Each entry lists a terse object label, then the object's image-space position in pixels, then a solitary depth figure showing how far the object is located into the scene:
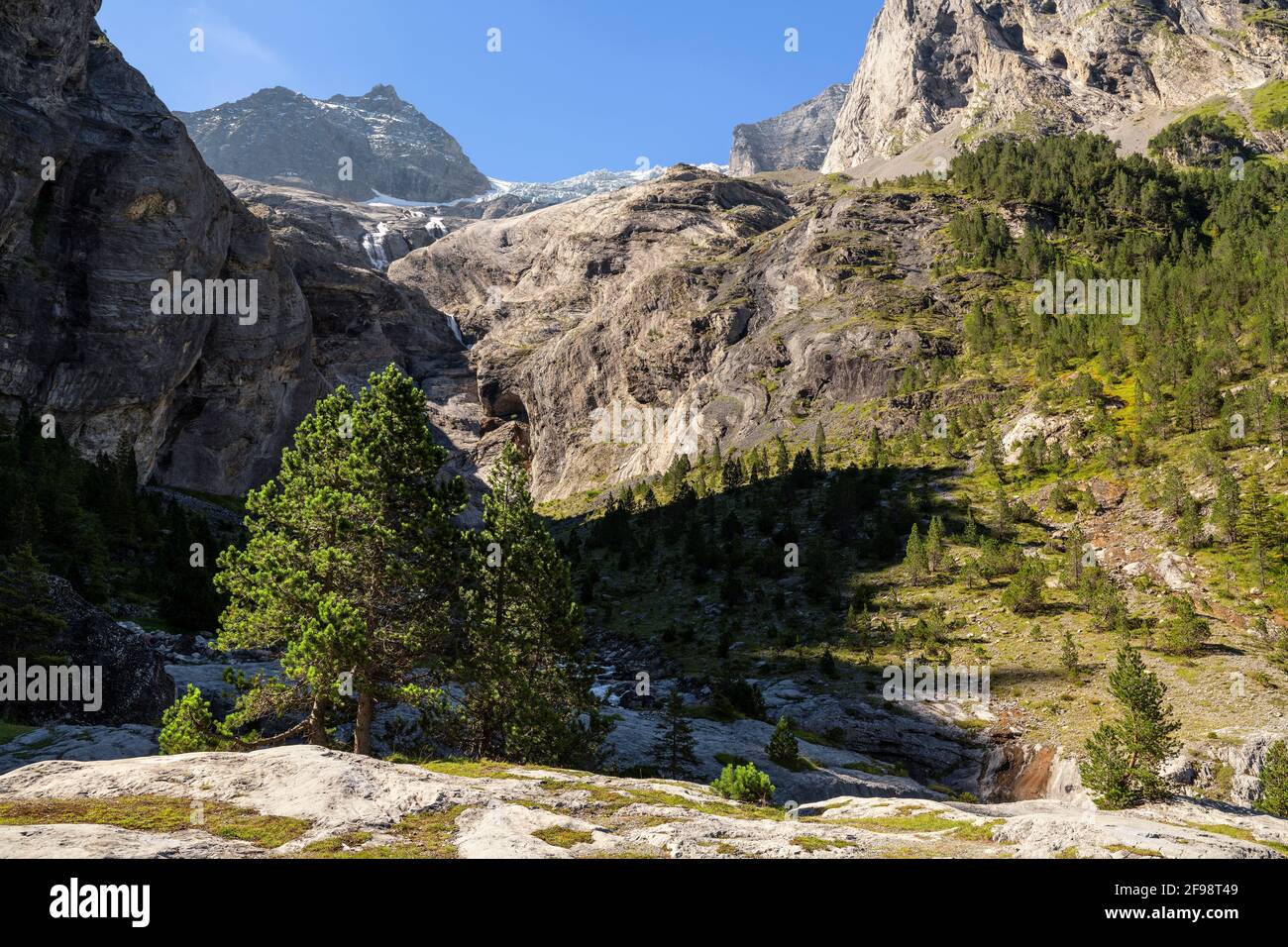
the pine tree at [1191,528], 47.72
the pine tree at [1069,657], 41.16
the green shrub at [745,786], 19.05
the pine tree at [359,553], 20.47
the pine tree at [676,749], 28.20
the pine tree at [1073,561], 50.12
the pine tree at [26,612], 23.61
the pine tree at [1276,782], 25.52
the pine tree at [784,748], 29.22
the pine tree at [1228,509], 46.53
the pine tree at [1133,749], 25.09
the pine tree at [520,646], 24.02
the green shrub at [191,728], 18.83
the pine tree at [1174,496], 50.62
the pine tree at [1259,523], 44.16
